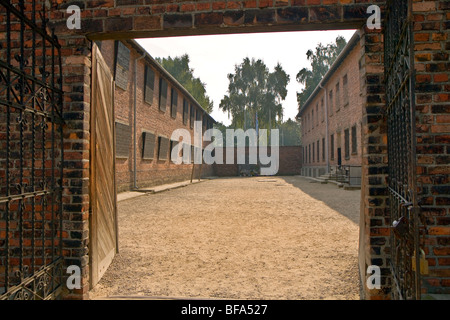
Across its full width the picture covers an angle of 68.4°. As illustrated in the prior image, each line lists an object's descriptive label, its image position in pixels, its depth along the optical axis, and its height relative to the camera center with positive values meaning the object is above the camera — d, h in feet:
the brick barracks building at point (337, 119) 52.39 +8.15
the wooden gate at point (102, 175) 11.16 -0.59
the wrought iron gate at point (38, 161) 10.02 -0.05
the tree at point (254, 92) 129.59 +26.42
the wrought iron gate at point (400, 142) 5.72 +0.36
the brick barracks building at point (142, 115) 40.61 +6.80
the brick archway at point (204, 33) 9.75 +3.57
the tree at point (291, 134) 290.23 +22.49
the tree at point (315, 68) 131.85 +36.48
